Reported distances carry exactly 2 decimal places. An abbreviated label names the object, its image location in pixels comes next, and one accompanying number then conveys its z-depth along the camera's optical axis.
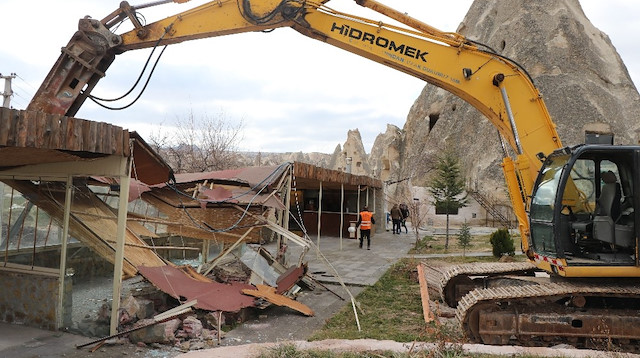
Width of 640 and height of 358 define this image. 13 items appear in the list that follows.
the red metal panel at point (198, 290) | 6.79
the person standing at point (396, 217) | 24.45
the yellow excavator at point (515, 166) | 5.69
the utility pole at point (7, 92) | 11.50
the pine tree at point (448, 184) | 18.28
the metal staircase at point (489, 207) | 32.56
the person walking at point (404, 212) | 25.36
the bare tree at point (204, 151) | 26.10
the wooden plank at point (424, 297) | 7.01
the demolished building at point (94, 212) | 5.48
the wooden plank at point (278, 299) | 7.39
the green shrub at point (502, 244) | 13.85
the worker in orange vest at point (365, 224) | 16.33
